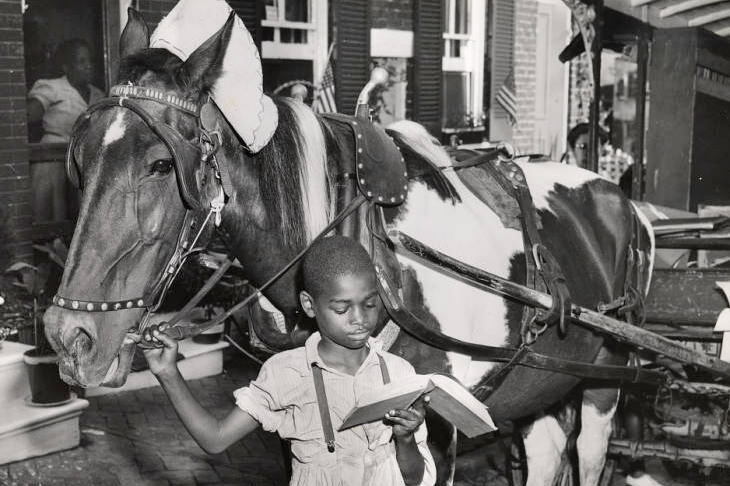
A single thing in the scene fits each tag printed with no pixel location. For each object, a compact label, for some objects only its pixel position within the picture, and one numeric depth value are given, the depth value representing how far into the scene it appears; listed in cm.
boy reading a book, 274
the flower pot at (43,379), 638
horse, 289
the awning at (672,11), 740
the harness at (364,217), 297
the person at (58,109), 843
